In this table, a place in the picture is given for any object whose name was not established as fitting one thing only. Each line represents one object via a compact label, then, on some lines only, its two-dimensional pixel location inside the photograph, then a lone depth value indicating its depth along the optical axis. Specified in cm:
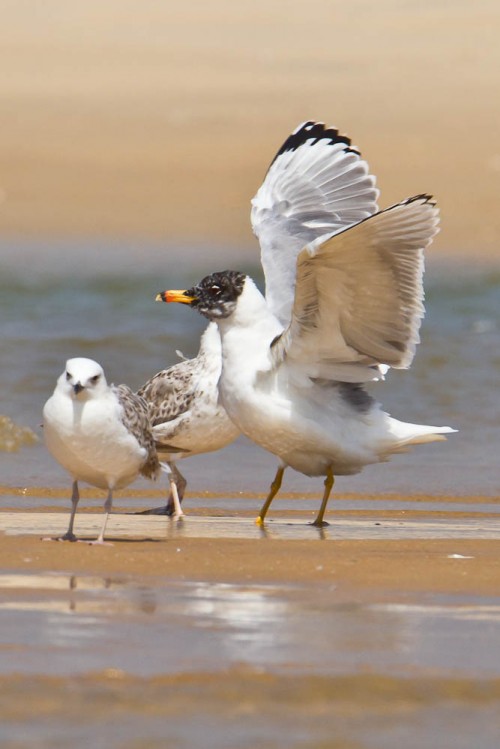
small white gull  1510
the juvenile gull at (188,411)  2034
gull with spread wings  1684
